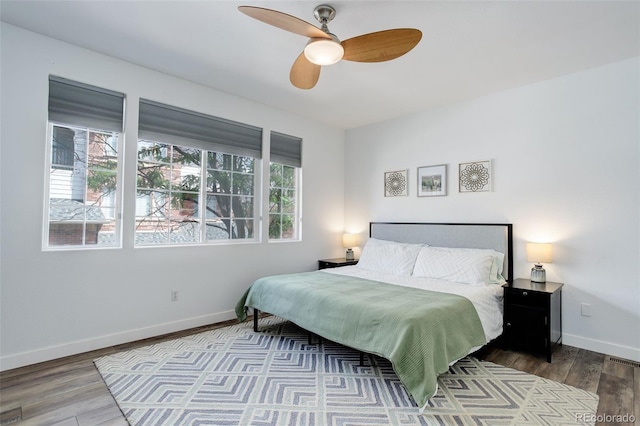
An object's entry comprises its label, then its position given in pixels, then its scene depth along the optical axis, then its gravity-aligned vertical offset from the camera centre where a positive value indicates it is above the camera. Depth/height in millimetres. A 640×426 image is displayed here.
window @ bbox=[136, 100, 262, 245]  3436 +493
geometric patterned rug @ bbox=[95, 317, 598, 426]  1996 -1211
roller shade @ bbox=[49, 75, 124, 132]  2850 +1050
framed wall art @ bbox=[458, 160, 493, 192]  3838 +561
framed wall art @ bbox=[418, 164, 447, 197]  4215 +550
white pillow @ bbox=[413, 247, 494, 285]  3312 -461
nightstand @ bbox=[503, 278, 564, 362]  2902 -875
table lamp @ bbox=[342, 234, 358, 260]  5117 -302
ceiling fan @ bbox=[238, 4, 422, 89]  1962 +1214
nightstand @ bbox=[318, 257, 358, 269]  4668 -613
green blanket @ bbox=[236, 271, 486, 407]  2107 -760
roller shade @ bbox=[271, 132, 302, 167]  4488 +1017
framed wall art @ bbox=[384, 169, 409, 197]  4618 +552
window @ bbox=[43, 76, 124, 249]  2877 +490
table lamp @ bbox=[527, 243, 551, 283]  3189 -340
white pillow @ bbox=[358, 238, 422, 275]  3910 -453
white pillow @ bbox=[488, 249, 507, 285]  3363 -490
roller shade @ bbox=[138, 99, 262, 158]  3396 +1035
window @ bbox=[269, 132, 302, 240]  4504 +470
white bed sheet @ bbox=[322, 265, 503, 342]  2830 -649
